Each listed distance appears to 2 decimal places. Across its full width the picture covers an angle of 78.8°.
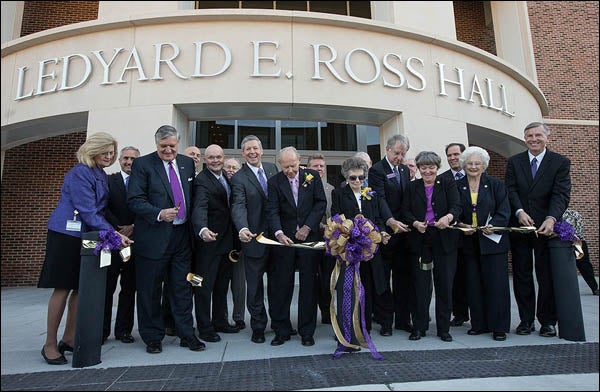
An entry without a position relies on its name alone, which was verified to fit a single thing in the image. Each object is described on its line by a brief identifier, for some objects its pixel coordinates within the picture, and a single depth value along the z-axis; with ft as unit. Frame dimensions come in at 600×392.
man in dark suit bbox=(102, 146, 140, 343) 12.71
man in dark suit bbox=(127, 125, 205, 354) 11.24
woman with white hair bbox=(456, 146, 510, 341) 12.66
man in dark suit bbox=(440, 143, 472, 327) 14.70
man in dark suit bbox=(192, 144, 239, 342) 12.35
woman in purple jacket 10.23
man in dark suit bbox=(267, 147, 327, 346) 12.03
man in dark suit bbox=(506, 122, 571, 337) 12.99
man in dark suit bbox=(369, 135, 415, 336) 13.23
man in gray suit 12.24
